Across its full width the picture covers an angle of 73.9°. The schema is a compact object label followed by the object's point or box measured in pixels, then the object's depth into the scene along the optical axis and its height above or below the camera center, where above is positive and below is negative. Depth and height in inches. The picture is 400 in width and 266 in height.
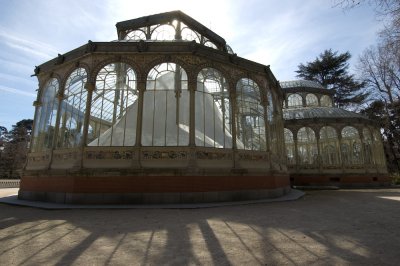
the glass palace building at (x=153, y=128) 520.7 +115.4
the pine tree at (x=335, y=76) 1828.2 +739.5
